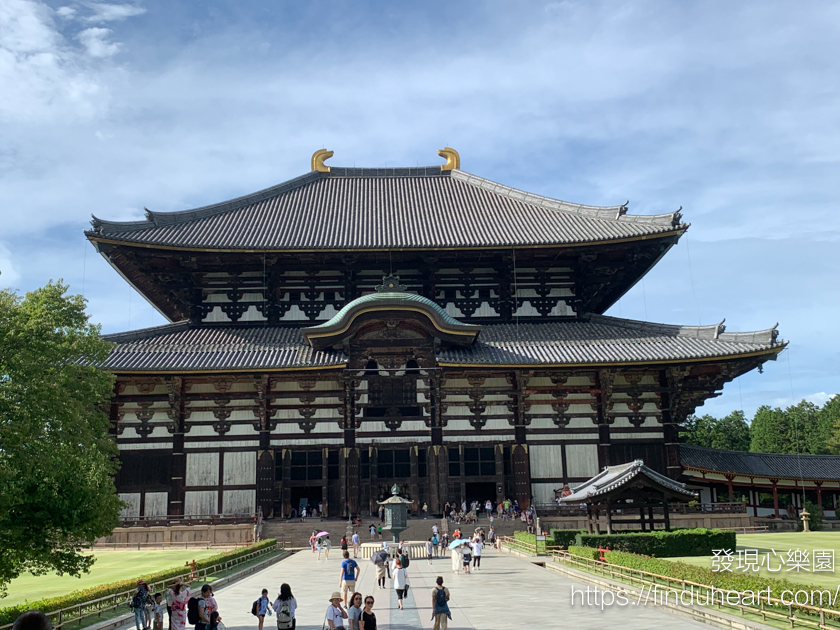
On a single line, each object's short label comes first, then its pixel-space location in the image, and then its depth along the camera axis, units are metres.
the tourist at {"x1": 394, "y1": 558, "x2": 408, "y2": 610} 19.61
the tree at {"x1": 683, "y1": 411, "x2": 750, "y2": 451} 94.56
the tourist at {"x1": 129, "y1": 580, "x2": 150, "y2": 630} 17.44
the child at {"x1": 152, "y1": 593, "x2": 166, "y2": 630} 17.68
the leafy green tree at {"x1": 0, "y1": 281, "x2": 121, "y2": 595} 17.27
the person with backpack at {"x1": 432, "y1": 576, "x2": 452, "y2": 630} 15.20
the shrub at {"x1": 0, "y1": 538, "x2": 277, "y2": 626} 16.59
